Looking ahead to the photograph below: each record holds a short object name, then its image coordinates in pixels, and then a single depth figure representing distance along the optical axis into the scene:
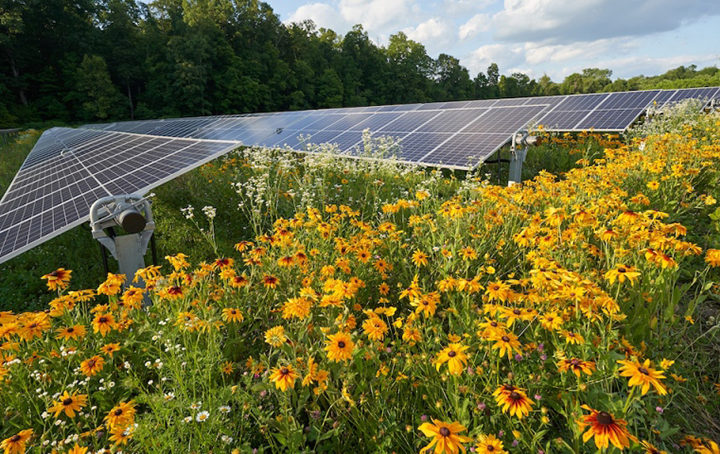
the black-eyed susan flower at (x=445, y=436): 1.18
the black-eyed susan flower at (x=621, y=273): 1.89
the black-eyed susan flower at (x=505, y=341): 1.59
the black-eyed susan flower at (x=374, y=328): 1.84
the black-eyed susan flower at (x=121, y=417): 1.58
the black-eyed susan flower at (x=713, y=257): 2.30
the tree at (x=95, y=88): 31.27
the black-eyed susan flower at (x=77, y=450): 1.41
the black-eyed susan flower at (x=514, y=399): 1.36
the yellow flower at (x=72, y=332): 2.13
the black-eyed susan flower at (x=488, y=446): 1.28
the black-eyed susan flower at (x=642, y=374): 1.25
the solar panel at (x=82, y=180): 3.73
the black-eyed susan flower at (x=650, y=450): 1.27
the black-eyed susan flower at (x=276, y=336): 1.78
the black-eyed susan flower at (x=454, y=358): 1.52
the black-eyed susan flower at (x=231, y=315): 2.28
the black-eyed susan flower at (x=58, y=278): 2.44
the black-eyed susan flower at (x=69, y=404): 1.63
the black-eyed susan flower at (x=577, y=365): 1.47
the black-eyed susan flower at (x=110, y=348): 2.11
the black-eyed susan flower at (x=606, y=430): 1.14
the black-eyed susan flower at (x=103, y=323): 2.14
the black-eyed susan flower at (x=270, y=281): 2.39
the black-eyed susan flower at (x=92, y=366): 1.89
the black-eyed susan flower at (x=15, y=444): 1.42
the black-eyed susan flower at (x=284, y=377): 1.53
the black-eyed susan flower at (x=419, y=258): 2.85
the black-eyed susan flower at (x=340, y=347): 1.64
